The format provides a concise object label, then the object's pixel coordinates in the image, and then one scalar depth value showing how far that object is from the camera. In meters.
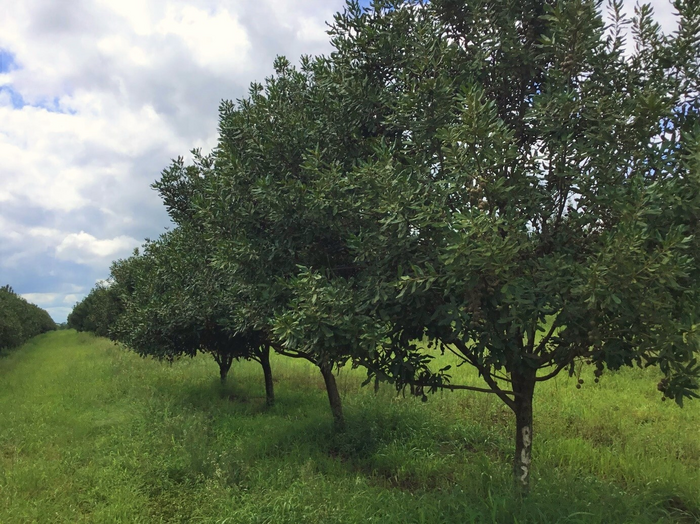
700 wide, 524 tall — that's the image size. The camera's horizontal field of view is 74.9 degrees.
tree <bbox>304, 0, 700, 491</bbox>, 4.34
